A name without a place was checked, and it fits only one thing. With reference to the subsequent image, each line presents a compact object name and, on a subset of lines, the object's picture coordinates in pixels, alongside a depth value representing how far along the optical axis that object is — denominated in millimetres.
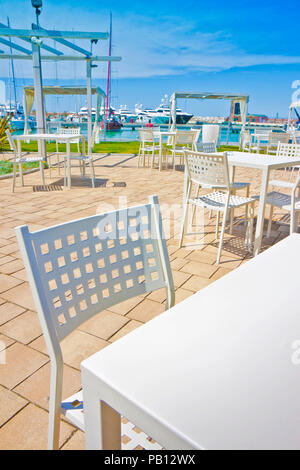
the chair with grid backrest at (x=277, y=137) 6812
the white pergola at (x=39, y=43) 6457
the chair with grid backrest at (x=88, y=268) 830
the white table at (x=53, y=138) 5018
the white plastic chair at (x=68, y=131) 6327
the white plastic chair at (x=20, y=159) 4765
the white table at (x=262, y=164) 2607
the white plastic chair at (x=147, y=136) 7305
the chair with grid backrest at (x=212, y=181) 2518
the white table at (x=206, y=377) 414
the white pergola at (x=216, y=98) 11164
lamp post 6730
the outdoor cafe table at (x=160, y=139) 7001
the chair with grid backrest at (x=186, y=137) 7428
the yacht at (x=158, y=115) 37294
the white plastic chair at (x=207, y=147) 3649
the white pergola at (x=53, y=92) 11241
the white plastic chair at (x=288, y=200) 2732
